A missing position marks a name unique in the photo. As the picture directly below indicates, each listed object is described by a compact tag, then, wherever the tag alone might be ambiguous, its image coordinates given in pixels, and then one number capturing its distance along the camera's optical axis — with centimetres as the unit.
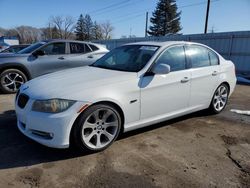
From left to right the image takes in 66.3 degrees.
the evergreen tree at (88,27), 5512
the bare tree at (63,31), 5993
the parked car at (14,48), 1028
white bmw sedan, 252
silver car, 553
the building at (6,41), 2804
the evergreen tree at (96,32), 5606
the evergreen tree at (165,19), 4062
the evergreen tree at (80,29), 5456
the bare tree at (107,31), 6539
